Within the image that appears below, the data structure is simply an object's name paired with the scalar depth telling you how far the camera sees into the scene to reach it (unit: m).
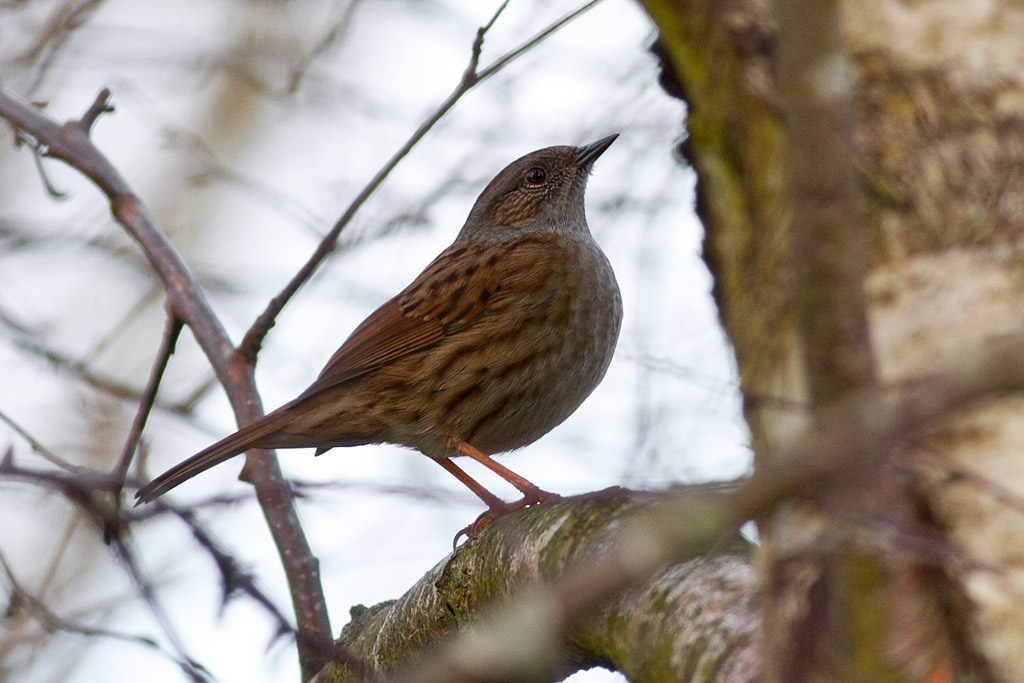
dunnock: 8.50
